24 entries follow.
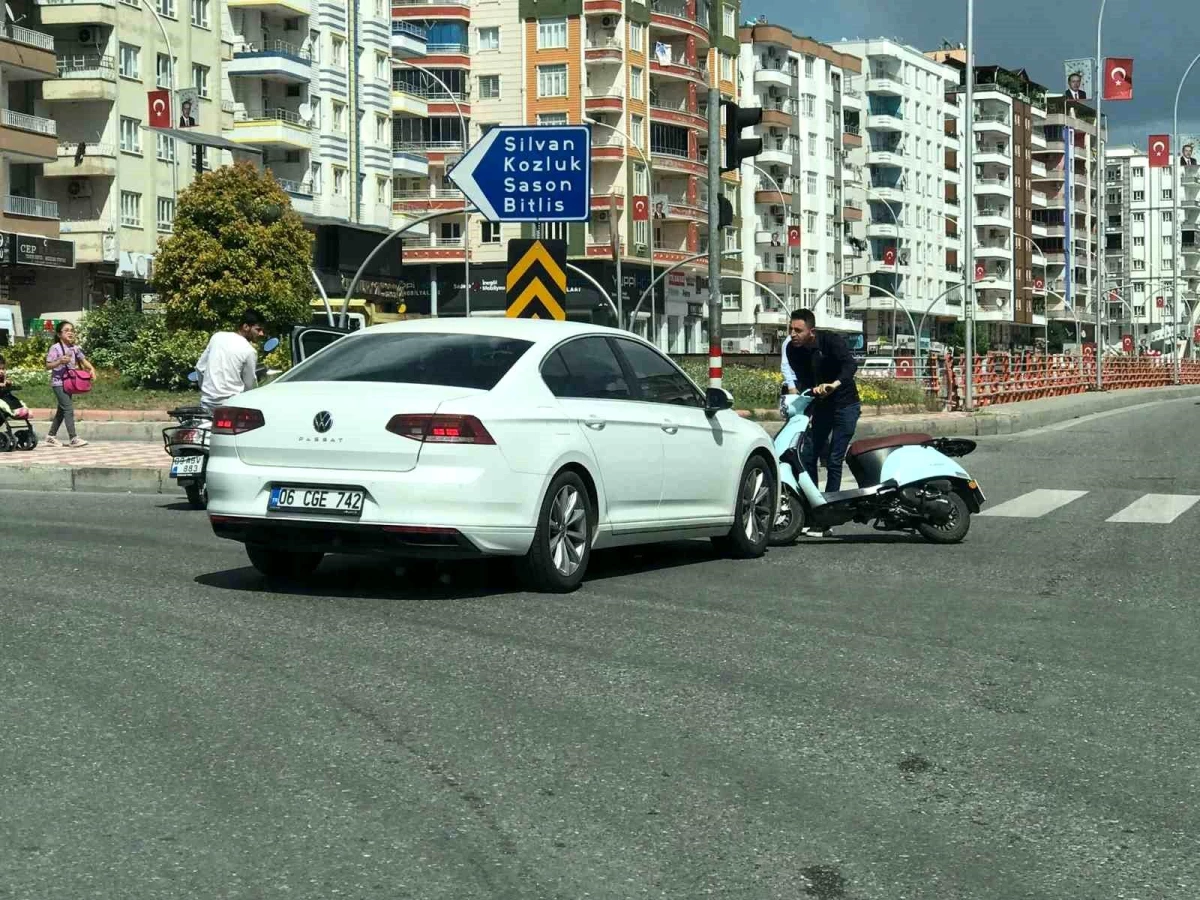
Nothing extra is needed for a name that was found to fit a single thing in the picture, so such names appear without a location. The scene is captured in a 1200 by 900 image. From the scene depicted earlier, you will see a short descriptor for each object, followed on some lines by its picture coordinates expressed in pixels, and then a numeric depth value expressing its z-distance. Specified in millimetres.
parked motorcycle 15844
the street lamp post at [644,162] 82300
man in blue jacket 14359
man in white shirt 16297
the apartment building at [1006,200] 140750
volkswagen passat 9672
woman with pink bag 23719
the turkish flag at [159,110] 52406
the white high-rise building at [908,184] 123562
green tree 50312
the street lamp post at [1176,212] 70694
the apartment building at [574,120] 87062
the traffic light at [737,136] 19078
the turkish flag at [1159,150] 60025
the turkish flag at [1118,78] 52688
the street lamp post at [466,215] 77175
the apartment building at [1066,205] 154375
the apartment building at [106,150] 61000
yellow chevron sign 17219
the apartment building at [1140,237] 176500
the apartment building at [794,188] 105062
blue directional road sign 17781
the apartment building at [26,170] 57125
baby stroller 23203
